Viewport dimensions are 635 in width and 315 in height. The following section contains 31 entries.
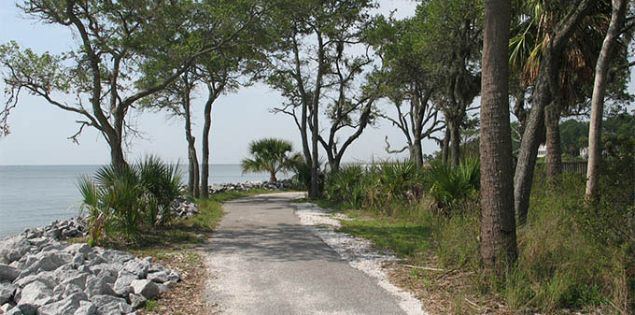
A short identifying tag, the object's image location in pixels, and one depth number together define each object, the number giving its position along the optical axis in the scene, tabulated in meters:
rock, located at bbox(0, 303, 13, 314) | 6.42
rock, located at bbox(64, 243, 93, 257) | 8.77
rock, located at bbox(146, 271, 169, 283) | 7.39
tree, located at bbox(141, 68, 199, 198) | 23.84
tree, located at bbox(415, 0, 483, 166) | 18.66
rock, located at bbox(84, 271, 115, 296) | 6.55
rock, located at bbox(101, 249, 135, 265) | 8.61
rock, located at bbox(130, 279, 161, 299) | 6.72
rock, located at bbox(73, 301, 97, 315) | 5.67
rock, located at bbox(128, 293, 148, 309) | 6.40
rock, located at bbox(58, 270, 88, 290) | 6.86
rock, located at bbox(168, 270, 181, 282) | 7.59
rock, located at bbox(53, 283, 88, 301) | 6.20
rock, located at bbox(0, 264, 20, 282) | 7.74
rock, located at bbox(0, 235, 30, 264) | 9.56
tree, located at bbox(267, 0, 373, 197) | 22.59
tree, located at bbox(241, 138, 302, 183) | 34.78
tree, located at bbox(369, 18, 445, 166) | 23.36
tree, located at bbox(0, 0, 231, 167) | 13.28
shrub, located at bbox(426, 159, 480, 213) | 12.73
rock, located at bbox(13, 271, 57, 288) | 7.01
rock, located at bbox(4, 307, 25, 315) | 5.96
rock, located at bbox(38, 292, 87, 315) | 5.81
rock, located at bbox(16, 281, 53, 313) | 6.21
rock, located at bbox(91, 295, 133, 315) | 5.92
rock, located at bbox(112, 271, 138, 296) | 6.71
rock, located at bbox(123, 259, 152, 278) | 7.49
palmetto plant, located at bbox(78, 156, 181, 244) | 10.57
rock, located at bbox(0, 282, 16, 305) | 6.82
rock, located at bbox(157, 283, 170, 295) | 7.03
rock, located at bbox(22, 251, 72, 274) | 7.96
